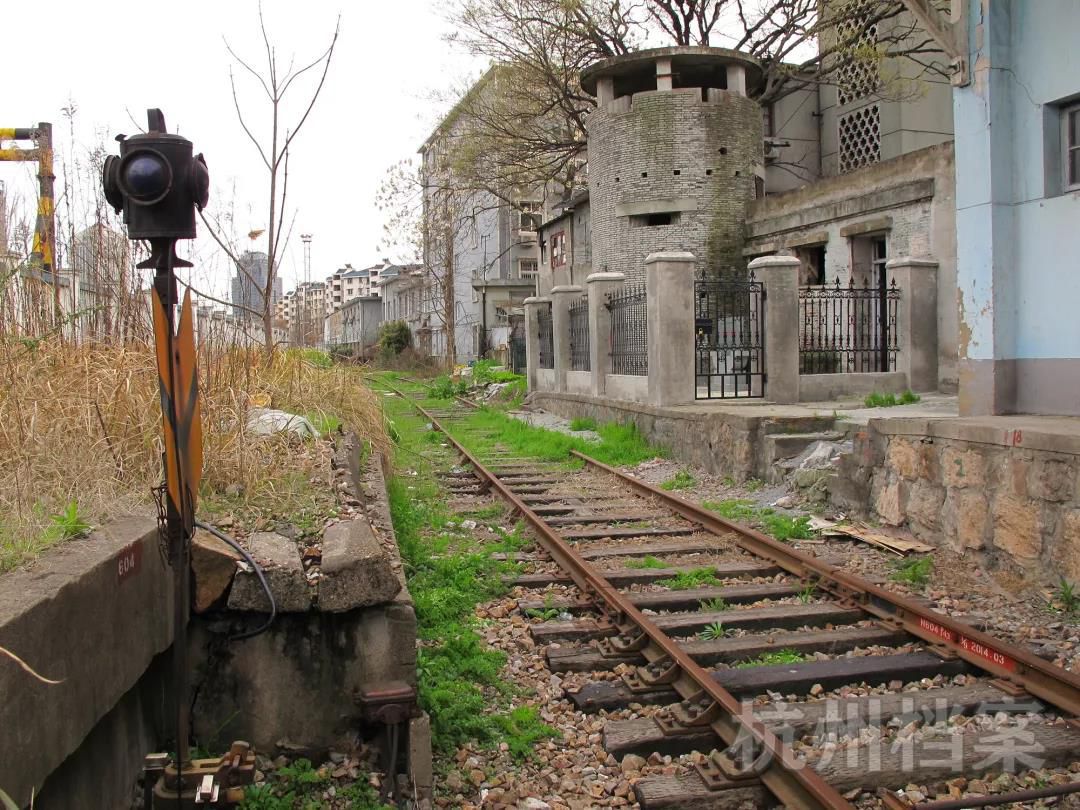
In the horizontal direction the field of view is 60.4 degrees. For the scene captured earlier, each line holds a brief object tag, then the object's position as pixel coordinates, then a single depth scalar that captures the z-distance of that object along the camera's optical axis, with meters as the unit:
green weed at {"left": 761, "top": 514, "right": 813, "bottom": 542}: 7.73
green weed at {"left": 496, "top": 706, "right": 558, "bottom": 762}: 3.96
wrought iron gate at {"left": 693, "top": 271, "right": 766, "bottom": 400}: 12.50
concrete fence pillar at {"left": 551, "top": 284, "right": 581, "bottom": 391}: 18.22
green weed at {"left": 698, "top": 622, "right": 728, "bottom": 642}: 5.26
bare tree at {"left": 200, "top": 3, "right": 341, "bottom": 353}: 9.06
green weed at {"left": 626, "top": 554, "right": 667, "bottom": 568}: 6.78
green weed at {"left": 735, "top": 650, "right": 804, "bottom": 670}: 4.78
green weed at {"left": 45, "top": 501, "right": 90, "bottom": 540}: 3.33
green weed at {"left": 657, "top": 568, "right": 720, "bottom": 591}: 6.25
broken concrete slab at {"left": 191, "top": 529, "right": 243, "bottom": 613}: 3.69
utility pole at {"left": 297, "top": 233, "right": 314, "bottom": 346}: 12.09
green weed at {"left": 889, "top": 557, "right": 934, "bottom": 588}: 6.35
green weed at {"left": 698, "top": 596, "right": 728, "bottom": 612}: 5.75
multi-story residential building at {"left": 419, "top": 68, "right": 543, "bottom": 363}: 30.75
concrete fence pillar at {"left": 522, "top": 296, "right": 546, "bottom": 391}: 20.73
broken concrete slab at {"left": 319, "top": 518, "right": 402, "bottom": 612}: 3.79
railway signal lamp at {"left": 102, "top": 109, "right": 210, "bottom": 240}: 2.97
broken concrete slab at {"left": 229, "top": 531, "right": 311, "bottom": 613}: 3.74
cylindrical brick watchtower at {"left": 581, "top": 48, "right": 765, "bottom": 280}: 22.86
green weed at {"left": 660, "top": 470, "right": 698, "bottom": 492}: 10.39
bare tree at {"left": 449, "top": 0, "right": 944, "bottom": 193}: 24.08
